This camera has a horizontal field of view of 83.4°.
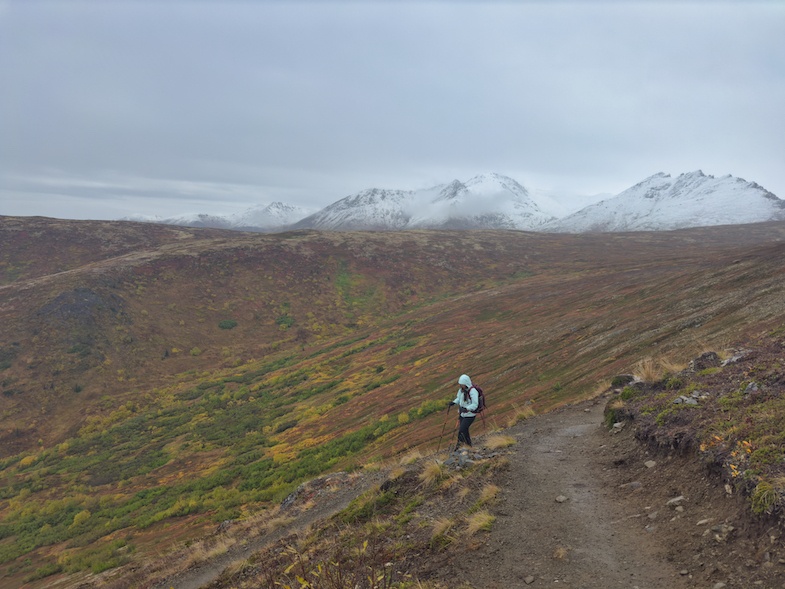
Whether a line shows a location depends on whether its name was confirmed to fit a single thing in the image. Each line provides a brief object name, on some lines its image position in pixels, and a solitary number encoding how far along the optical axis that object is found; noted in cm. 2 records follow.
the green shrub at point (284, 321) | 5979
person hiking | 1193
